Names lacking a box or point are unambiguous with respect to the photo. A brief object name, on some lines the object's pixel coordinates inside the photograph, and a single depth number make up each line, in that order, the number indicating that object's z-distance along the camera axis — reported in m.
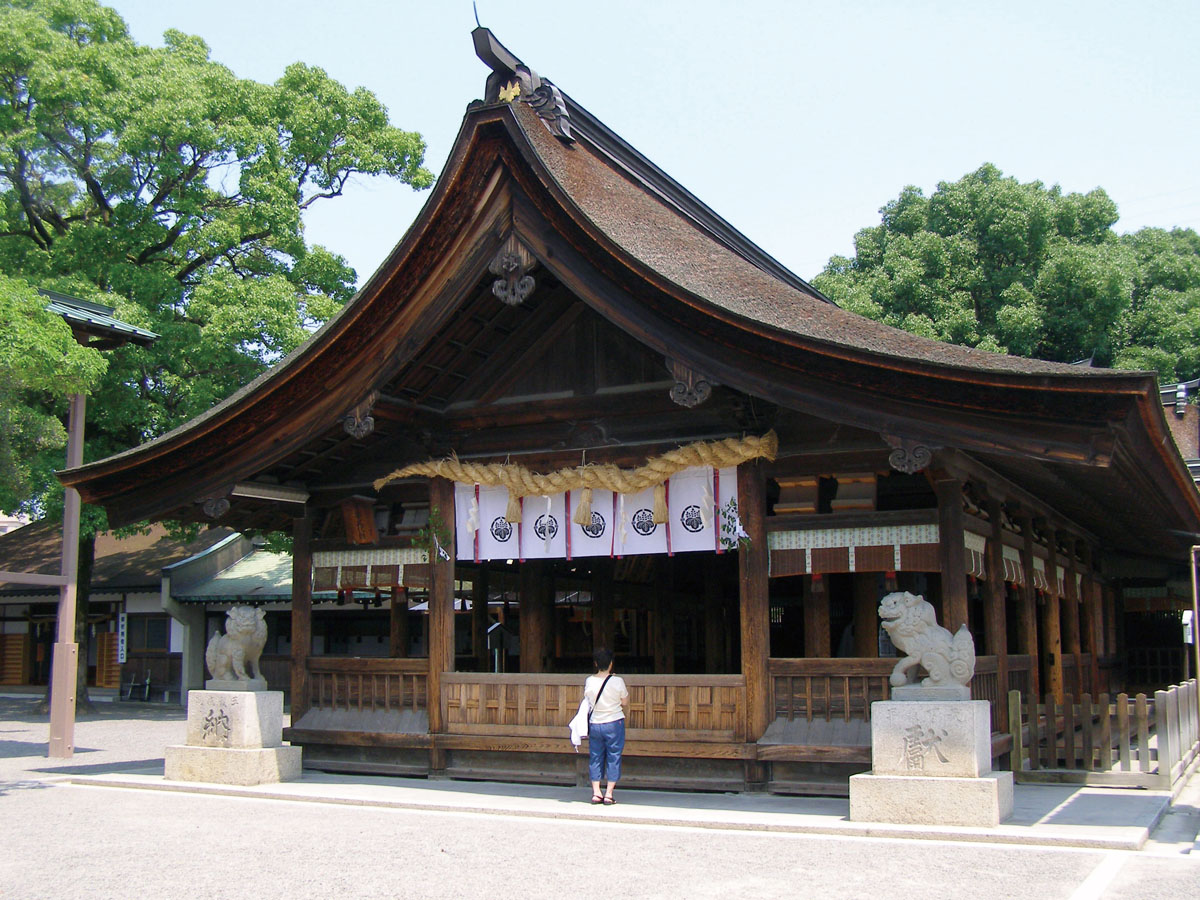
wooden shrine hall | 10.18
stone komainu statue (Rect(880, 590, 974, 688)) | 9.41
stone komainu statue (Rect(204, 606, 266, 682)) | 12.41
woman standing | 10.33
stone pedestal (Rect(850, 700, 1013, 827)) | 8.76
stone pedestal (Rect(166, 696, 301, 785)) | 11.89
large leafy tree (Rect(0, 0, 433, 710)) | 22.48
